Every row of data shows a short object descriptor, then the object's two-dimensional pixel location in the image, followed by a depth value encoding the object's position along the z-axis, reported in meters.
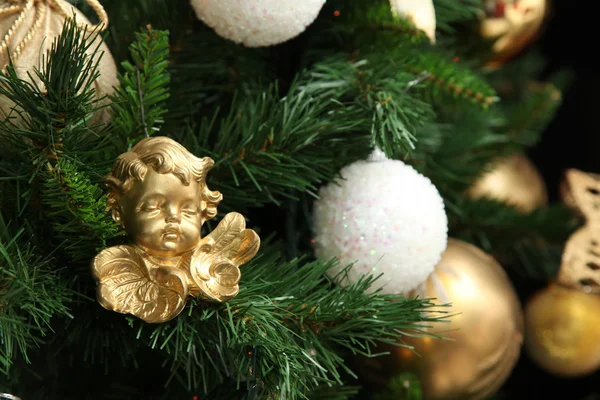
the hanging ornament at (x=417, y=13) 1.00
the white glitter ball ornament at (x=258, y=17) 0.95
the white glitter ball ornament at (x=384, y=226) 0.96
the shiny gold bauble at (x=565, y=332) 1.17
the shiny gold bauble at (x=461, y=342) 1.05
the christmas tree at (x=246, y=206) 0.88
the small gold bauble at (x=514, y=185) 1.22
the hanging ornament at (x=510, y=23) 1.17
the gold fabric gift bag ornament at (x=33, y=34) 0.90
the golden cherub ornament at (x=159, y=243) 0.88
